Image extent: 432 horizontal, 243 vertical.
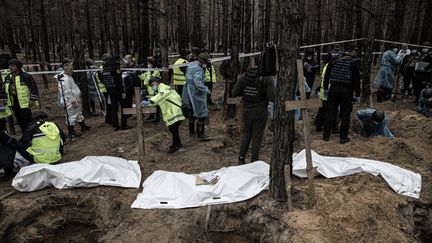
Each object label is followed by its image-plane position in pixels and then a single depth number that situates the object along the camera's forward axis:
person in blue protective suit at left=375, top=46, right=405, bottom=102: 11.45
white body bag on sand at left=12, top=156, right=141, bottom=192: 5.73
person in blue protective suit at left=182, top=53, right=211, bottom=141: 7.75
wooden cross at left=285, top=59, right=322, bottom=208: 4.39
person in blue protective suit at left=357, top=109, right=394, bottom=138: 8.07
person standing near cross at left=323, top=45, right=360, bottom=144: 7.14
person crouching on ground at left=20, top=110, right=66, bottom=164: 6.35
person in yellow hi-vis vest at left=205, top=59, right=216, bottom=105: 10.95
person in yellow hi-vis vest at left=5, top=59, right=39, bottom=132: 7.67
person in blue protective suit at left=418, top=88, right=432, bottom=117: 9.75
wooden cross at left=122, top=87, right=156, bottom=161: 6.30
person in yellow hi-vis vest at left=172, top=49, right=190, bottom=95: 10.31
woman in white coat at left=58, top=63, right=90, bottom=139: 8.45
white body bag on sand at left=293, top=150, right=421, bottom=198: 5.40
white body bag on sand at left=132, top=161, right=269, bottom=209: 5.30
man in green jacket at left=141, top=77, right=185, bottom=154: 7.09
